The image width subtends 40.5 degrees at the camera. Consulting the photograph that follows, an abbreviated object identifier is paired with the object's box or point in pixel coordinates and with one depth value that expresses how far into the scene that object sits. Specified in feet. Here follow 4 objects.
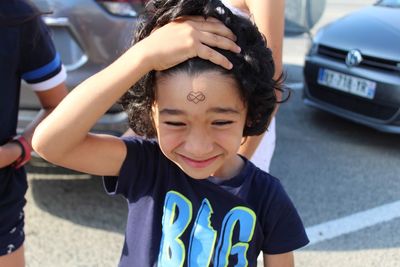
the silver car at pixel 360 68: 14.98
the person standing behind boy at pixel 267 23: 5.25
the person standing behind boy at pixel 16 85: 5.34
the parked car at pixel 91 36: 10.18
